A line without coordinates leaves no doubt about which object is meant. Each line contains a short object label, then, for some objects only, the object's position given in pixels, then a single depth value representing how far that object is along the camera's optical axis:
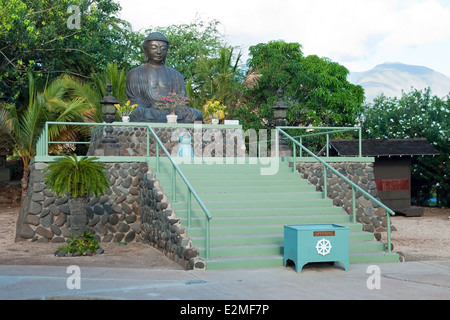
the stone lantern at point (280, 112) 15.64
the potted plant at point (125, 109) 16.06
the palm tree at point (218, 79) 25.34
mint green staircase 9.96
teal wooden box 9.09
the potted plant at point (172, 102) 16.23
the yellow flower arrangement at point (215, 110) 16.73
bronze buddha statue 16.39
